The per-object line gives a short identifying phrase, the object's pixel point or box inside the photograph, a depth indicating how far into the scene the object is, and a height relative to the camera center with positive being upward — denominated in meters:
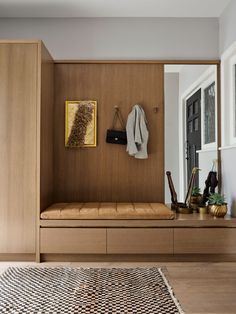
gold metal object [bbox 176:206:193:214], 3.52 -0.45
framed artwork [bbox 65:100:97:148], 3.81 +0.45
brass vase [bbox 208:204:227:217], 3.25 -0.42
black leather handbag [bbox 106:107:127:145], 3.77 +0.29
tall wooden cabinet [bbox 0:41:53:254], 3.20 +0.40
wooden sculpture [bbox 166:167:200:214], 3.54 -0.35
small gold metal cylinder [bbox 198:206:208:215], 3.50 -0.45
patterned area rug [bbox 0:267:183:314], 2.15 -0.86
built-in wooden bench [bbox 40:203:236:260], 3.14 -0.61
